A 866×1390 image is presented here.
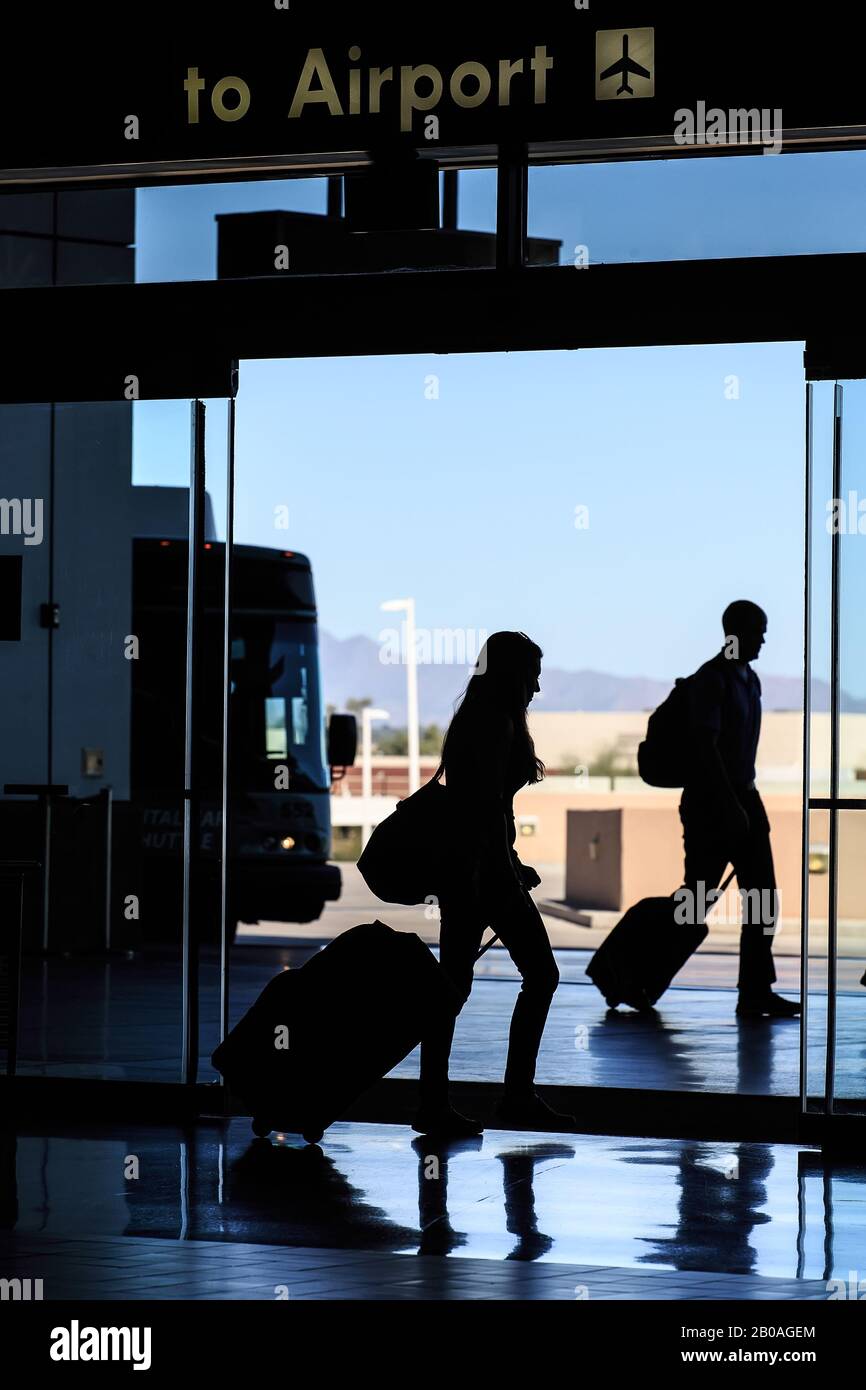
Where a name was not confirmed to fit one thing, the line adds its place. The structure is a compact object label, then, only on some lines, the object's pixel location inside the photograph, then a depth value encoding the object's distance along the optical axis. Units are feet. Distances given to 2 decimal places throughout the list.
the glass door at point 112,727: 29.76
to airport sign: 27.14
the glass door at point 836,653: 26.84
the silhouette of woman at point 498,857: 27.61
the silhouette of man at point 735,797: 39.45
